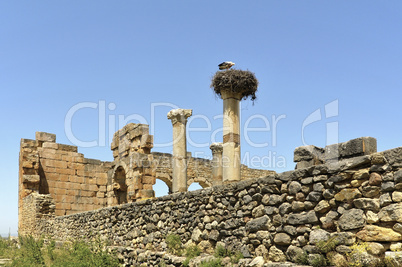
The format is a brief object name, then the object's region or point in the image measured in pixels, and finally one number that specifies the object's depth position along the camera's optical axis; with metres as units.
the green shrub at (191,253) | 8.25
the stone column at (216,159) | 16.45
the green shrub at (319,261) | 5.76
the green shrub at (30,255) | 11.41
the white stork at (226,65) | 11.39
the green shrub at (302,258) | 6.04
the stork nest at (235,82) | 10.97
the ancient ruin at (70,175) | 18.39
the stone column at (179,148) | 12.43
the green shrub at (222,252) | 7.67
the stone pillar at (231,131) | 10.91
